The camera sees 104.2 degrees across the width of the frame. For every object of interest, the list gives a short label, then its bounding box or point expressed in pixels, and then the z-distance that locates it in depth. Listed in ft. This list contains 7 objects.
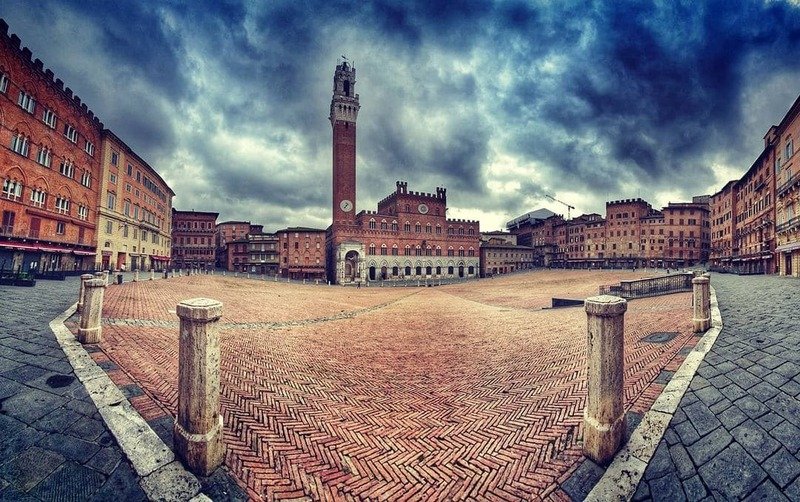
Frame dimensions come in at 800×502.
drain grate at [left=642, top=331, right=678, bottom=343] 25.75
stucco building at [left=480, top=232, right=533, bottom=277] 229.66
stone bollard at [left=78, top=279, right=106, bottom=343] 21.81
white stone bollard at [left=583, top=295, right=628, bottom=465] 11.48
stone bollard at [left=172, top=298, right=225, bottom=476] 10.56
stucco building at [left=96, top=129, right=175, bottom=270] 119.44
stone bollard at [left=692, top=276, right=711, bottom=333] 25.00
